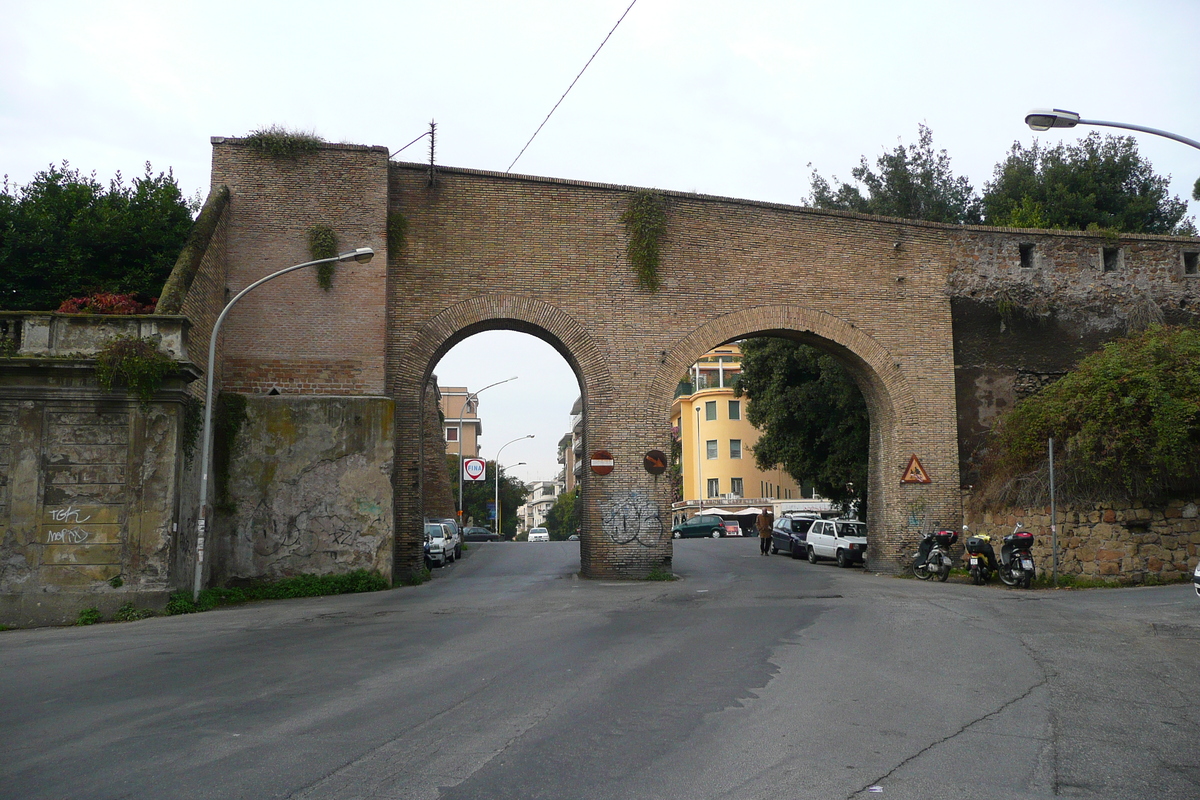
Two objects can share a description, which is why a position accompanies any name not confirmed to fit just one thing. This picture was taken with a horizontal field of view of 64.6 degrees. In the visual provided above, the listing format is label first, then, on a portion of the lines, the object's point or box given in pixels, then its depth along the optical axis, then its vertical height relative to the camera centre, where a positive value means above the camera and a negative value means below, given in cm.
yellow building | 6450 +169
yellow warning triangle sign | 2080 +33
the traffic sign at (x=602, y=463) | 1931 +54
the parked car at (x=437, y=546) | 2612 -158
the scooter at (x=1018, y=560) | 1680 -128
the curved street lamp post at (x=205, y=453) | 1485 +58
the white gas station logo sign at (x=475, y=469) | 4578 +100
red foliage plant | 1535 +305
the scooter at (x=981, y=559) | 1788 -133
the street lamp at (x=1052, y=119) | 1229 +479
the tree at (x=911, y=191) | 3736 +1194
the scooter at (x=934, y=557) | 1894 -137
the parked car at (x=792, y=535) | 2909 -145
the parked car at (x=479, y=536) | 4850 -238
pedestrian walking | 3131 -133
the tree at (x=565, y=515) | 9635 -272
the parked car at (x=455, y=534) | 3075 -148
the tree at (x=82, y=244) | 1944 +515
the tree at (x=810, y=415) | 2691 +218
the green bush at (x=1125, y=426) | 1688 +115
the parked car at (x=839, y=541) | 2559 -145
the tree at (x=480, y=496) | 7188 -51
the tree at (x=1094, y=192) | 3594 +1154
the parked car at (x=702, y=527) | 4778 -194
